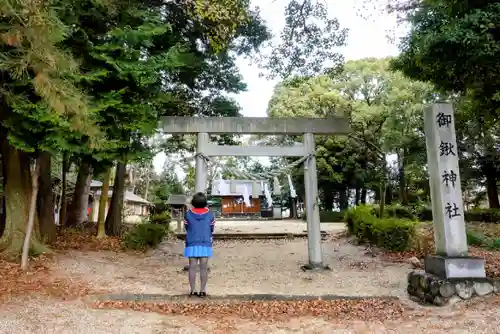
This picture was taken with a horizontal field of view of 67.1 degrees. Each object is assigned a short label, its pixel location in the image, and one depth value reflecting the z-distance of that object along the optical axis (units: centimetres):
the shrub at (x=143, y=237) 1060
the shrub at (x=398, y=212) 1663
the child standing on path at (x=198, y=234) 512
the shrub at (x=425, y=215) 1940
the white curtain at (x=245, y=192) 1017
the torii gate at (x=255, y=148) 836
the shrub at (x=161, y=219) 1462
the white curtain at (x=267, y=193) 981
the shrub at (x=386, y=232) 1034
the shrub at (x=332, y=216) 2470
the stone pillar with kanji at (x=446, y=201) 551
